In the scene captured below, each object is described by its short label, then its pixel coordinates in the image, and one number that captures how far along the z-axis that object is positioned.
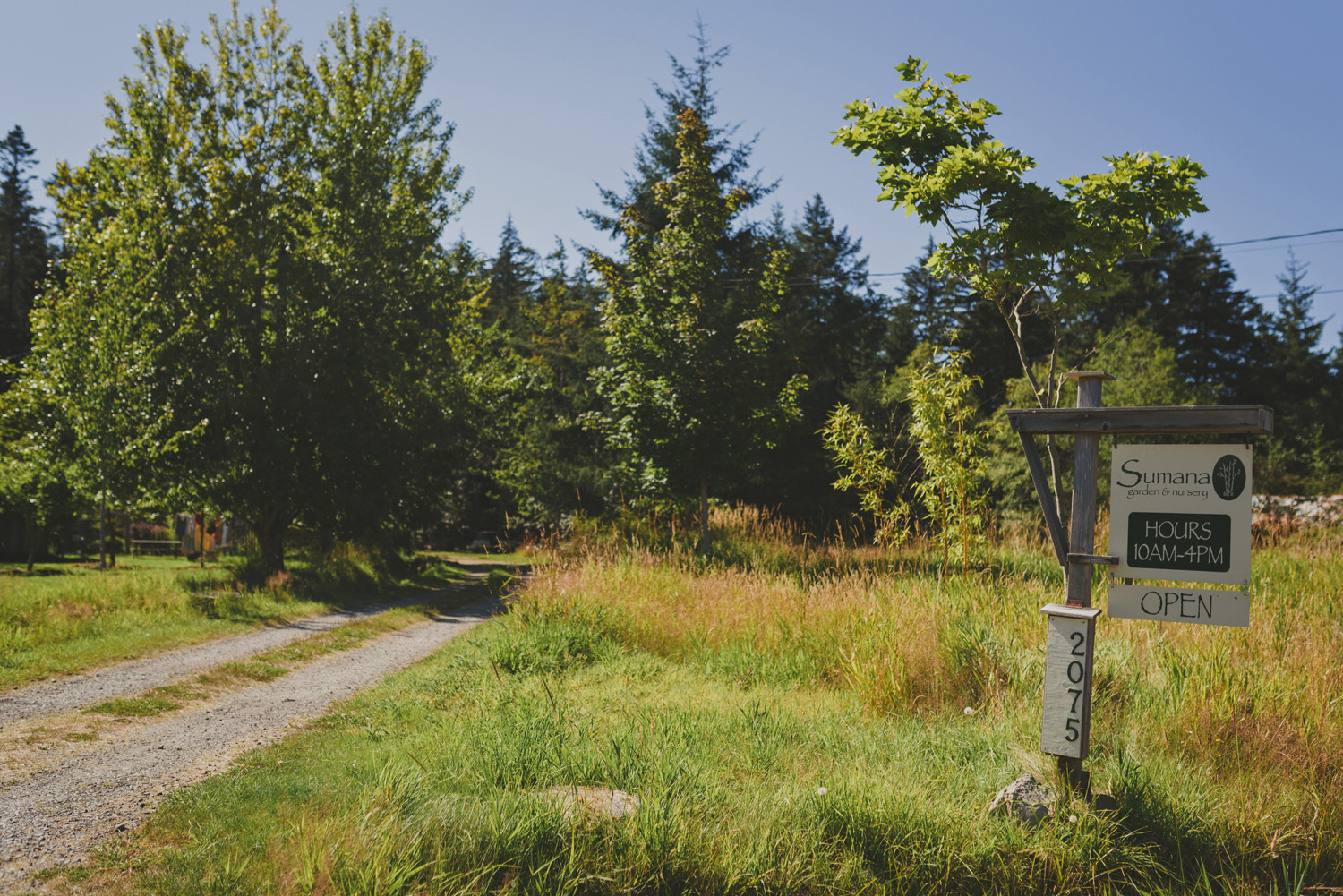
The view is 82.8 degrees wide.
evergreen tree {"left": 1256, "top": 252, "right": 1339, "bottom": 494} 25.56
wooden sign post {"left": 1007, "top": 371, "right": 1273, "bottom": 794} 3.53
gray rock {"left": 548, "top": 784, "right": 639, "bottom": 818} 3.37
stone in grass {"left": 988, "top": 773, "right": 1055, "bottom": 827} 3.58
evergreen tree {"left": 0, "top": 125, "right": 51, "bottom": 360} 34.62
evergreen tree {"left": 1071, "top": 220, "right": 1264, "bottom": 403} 30.72
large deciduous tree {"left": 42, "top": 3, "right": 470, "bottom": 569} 13.58
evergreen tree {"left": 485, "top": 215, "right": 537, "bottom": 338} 43.69
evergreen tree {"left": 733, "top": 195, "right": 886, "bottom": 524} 22.89
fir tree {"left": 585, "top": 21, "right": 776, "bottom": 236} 20.50
